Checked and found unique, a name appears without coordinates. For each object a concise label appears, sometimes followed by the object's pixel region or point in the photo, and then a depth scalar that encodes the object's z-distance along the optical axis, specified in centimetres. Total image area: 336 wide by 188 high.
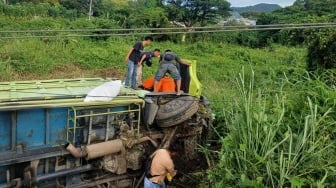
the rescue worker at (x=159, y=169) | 632
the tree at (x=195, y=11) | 3153
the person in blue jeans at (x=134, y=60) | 993
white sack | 683
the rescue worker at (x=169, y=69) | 847
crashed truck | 621
